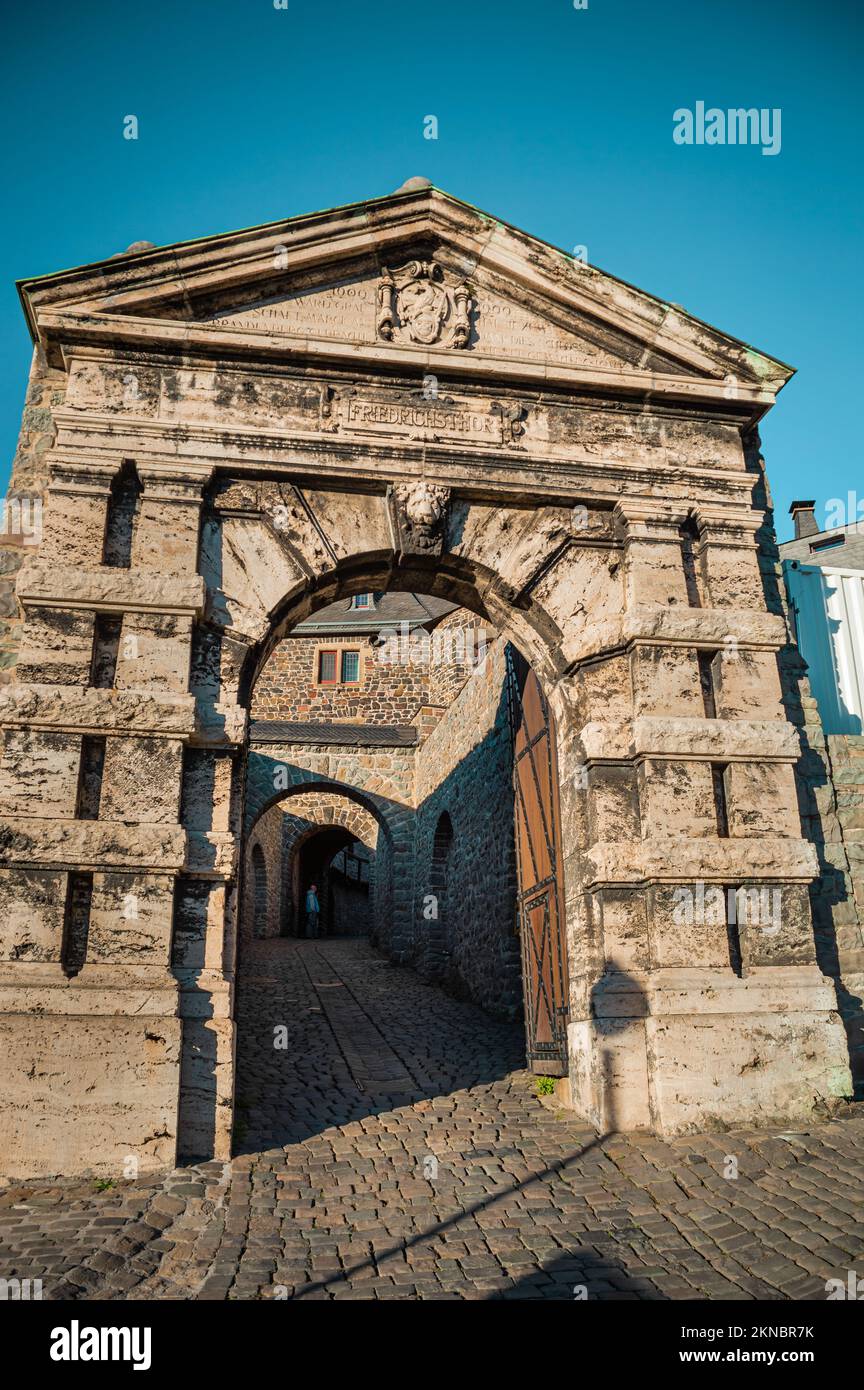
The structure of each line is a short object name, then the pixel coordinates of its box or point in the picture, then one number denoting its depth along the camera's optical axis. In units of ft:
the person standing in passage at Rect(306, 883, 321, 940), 85.71
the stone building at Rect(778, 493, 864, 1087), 20.57
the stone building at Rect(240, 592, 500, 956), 64.39
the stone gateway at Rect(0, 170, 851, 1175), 17.21
